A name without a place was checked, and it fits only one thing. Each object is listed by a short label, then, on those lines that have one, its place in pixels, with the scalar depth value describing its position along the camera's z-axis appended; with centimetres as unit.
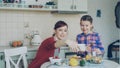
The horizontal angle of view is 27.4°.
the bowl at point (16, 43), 380
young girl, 301
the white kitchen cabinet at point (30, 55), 359
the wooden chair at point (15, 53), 283
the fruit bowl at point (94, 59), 245
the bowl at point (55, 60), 243
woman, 261
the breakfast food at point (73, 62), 238
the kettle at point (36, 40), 394
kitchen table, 235
